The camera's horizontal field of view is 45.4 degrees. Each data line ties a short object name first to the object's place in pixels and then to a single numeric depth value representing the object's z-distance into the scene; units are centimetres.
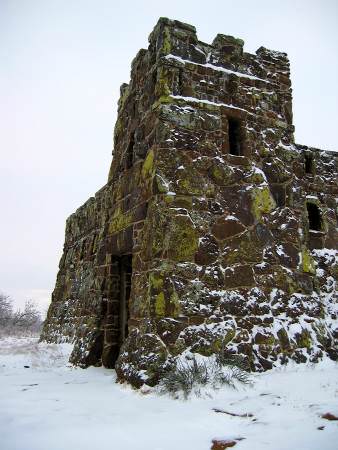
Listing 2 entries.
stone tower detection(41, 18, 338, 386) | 482
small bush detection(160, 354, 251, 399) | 400
